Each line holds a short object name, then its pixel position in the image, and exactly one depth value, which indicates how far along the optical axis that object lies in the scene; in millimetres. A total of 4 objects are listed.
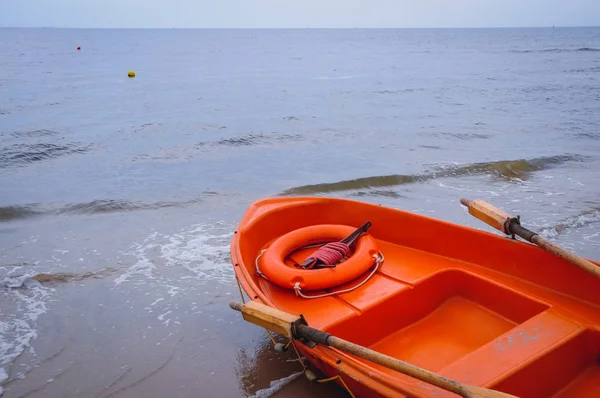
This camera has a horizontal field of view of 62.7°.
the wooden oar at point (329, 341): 2771
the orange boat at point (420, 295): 3546
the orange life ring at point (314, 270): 4664
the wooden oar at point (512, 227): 3868
